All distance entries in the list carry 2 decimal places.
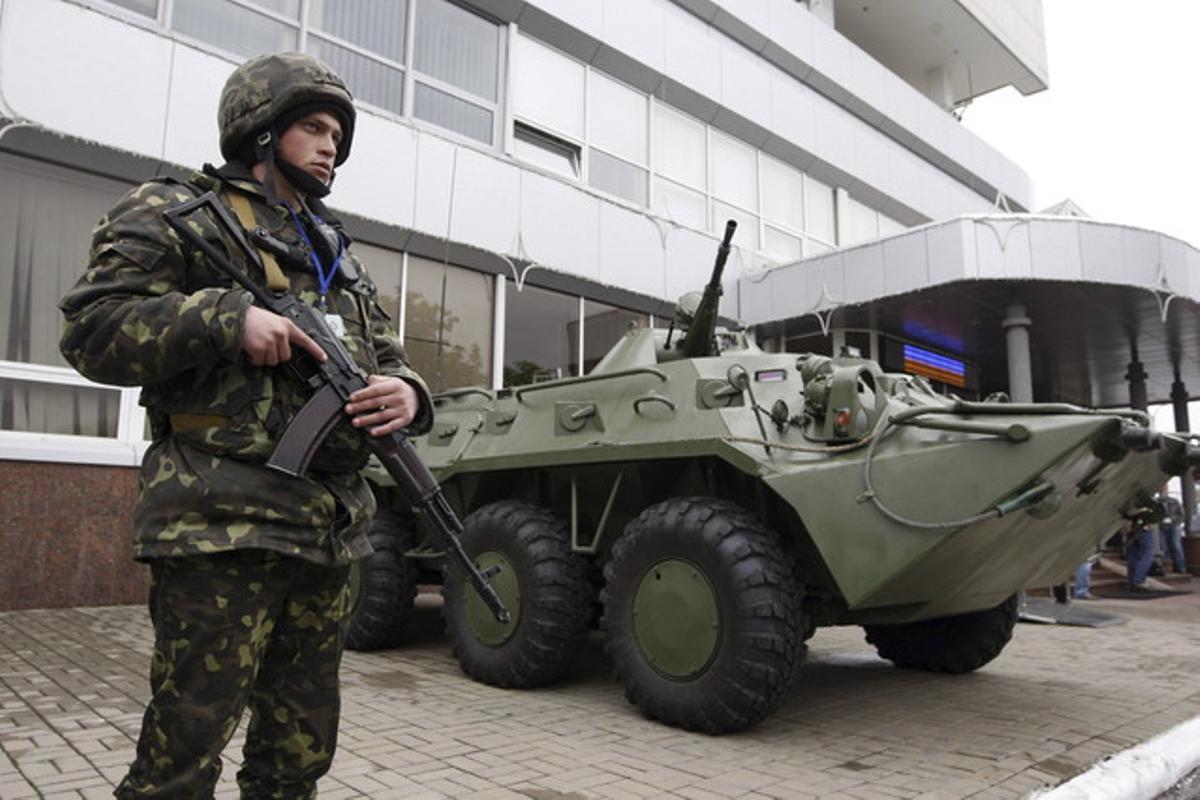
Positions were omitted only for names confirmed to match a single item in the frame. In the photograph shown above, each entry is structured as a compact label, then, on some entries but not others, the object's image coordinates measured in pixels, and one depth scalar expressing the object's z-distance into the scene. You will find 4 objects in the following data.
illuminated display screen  14.74
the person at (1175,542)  15.24
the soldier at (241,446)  1.83
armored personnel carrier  3.82
